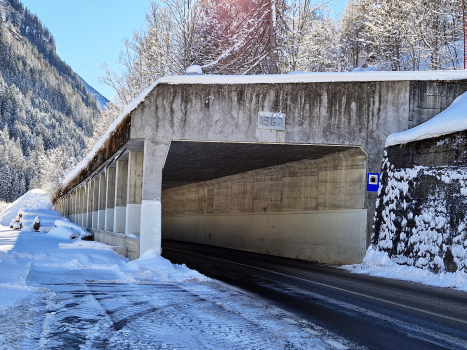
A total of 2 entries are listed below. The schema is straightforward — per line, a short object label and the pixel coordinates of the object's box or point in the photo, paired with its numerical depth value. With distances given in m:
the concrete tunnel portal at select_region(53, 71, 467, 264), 15.07
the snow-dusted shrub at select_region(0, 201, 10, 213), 78.50
